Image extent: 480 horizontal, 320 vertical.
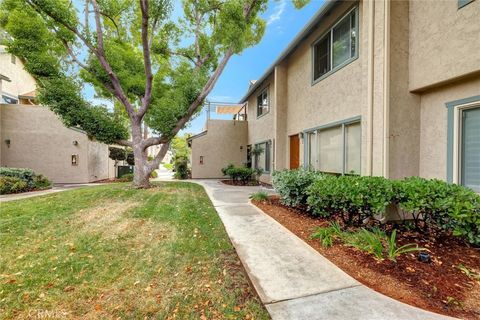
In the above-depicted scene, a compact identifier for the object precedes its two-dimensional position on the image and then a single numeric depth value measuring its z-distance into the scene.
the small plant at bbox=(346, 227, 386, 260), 3.51
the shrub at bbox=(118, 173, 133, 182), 15.81
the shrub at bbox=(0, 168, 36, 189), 9.95
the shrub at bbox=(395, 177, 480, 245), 3.44
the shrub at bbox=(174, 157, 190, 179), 16.88
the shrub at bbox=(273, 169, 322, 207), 6.05
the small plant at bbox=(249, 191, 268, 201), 7.71
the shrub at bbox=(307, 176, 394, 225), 4.11
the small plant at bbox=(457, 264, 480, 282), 2.94
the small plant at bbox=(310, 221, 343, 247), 4.00
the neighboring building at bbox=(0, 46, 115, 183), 13.09
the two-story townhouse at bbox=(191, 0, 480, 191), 4.46
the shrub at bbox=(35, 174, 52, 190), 10.81
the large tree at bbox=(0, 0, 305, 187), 9.20
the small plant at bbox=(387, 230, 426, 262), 3.36
